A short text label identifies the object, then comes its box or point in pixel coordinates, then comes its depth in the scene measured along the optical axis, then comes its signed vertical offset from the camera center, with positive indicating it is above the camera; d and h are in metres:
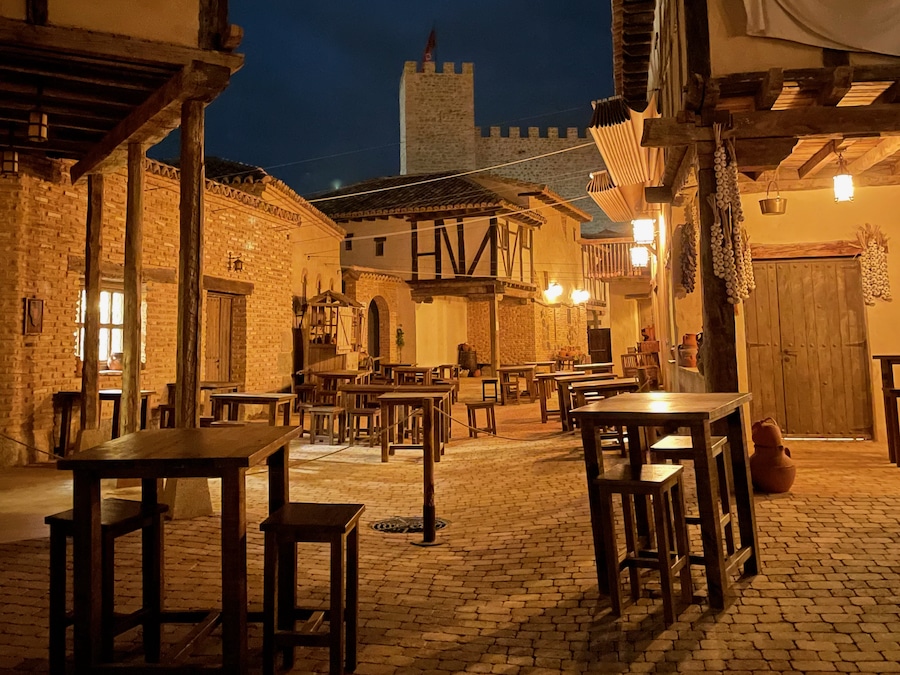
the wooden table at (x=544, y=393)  11.67 -0.45
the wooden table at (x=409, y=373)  13.07 -0.03
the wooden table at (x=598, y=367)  13.20 +0.01
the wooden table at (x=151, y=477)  2.58 -0.60
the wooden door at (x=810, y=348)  8.16 +0.20
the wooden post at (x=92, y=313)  7.96 +0.83
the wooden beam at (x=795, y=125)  5.93 +2.27
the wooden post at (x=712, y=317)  5.89 +0.46
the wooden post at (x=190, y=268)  5.55 +0.98
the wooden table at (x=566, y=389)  10.27 -0.35
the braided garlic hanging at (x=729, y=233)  5.90 +1.24
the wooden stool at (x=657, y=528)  3.29 -0.90
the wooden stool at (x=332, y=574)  2.73 -0.92
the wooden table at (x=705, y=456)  3.47 -0.54
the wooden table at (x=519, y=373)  13.95 -0.09
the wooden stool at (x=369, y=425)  9.23 -0.84
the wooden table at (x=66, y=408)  8.52 -0.40
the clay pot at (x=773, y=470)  5.74 -0.97
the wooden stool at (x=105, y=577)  2.75 -0.90
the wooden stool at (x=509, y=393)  15.15 -0.59
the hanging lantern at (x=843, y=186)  7.02 +1.97
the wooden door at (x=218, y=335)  12.30 +0.80
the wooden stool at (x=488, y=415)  10.19 -0.75
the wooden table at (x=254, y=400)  7.56 -0.30
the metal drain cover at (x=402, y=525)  5.28 -1.31
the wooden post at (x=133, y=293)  6.78 +0.93
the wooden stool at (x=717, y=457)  3.87 -0.62
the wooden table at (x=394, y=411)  7.18 -0.56
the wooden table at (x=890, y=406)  6.70 -0.48
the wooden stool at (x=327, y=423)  9.58 -0.78
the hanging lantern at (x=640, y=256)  12.81 +2.25
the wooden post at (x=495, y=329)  20.55 +1.36
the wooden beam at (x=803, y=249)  8.16 +1.47
